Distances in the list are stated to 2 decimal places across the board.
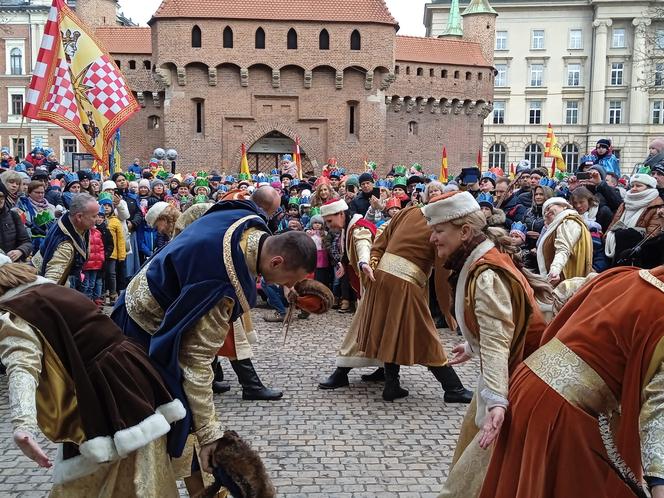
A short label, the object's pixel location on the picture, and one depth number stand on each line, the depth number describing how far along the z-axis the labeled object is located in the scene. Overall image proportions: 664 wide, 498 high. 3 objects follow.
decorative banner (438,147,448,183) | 21.67
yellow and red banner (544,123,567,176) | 23.22
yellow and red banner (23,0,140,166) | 10.94
